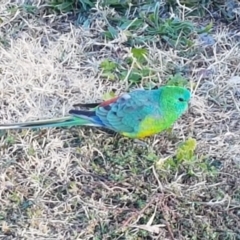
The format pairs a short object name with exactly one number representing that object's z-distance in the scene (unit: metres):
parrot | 2.69
